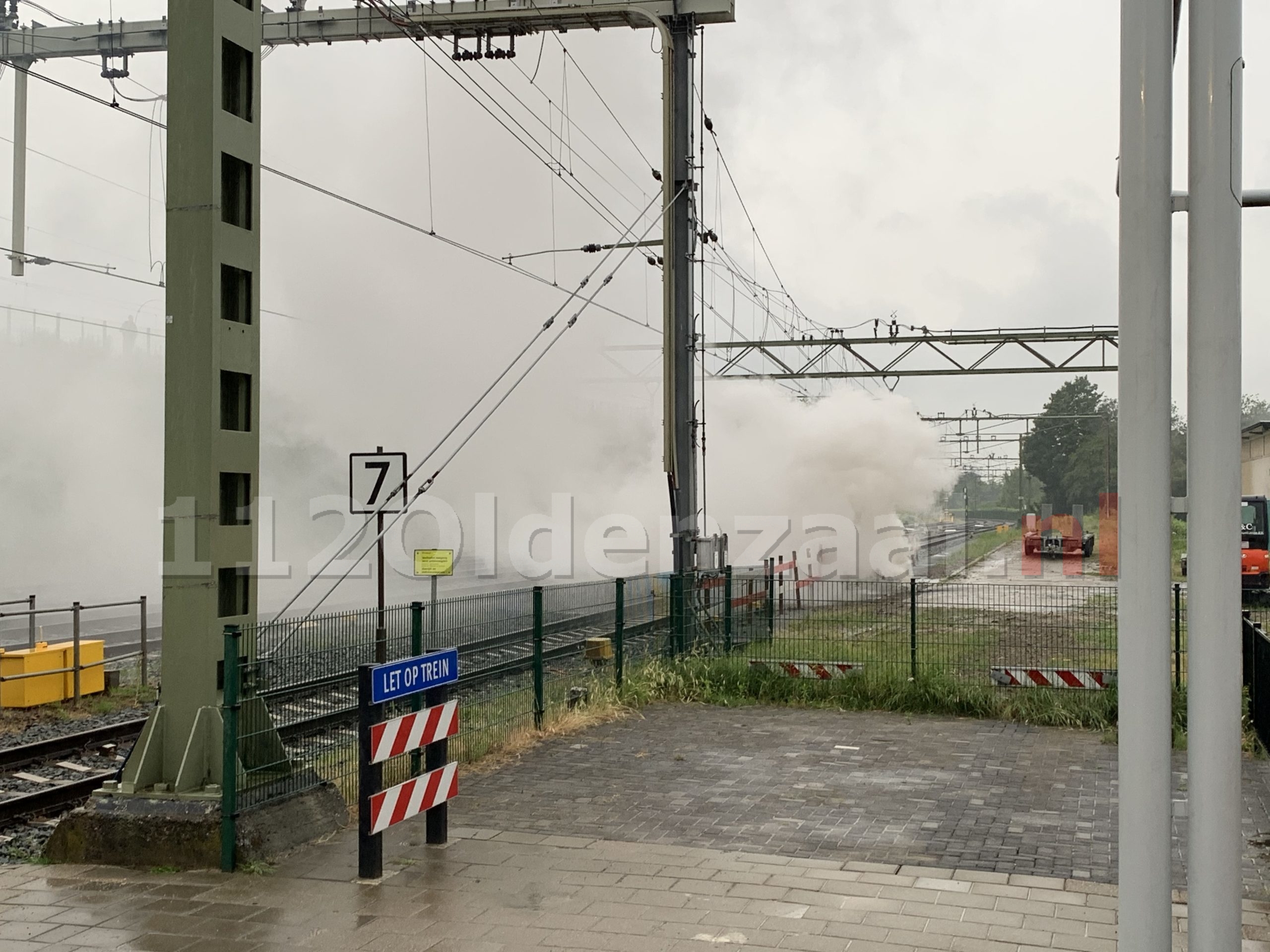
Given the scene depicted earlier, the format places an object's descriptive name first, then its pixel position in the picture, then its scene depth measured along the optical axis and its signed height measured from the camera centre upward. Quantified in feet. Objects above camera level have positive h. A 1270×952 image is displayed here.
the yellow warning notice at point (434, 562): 53.98 -3.18
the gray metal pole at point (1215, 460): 8.88 +0.23
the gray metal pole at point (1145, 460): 9.01 +0.24
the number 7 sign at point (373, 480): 44.32 +0.45
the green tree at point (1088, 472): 199.82 +3.45
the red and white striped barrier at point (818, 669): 43.91 -6.56
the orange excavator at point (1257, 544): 98.07 -4.40
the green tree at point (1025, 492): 283.59 -0.11
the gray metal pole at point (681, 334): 55.21 +7.26
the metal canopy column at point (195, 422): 24.16 +1.41
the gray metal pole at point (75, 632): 44.29 -5.27
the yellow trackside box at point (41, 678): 45.21 -7.24
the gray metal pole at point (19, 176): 70.18 +18.62
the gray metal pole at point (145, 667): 51.94 -7.80
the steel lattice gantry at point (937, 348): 100.73 +12.57
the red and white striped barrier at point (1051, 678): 39.52 -6.28
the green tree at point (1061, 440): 231.30 +10.35
